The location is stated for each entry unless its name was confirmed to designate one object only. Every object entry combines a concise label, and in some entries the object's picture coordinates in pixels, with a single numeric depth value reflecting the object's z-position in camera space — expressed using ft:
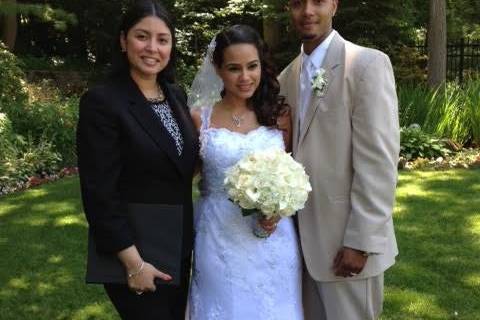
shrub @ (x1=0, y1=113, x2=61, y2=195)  28.76
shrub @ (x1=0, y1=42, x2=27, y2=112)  41.14
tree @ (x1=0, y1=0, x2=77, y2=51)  29.65
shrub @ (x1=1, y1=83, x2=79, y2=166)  33.86
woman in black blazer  8.84
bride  10.32
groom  9.41
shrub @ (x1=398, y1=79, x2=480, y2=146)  34.19
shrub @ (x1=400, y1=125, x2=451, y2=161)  31.86
